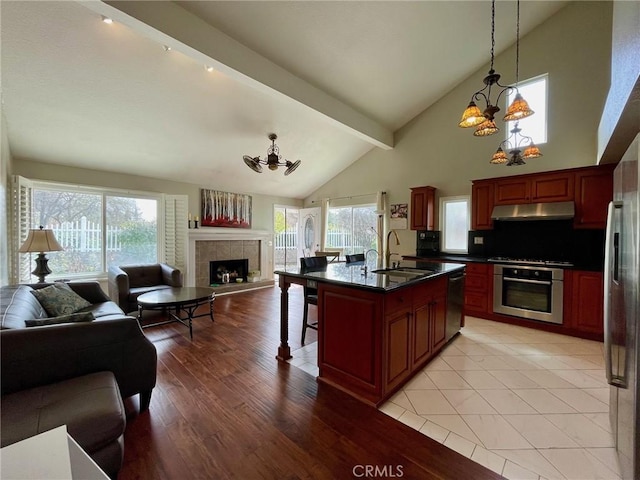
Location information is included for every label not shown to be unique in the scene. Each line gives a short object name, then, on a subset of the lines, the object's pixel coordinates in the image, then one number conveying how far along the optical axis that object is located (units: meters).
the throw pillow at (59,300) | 2.62
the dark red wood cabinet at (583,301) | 3.24
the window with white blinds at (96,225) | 3.76
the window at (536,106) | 4.10
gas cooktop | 3.59
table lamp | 3.15
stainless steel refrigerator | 1.10
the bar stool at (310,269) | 3.09
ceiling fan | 4.06
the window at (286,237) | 7.59
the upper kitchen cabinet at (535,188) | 3.73
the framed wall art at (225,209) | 5.88
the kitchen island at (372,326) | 1.99
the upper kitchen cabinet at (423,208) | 5.08
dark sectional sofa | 1.25
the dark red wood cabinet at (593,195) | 3.42
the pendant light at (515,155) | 3.04
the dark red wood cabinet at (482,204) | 4.35
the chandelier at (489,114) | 2.08
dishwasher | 3.01
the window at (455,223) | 4.92
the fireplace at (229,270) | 6.03
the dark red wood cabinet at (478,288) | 4.05
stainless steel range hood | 3.65
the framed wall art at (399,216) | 5.66
